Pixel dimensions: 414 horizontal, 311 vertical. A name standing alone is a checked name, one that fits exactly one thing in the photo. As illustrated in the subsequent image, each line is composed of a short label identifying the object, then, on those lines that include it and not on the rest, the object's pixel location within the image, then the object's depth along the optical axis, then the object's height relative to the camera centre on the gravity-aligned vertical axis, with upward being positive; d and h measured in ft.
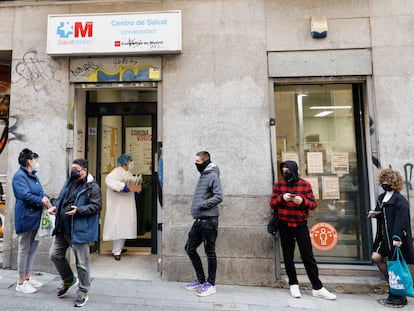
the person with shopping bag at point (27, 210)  13.46 -1.54
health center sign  17.01 +8.02
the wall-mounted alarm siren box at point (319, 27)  16.83 +8.05
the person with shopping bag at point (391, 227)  13.44 -2.56
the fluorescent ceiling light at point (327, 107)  18.34 +3.91
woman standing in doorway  19.19 -2.04
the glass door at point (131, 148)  20.68 +1.92
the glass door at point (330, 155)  17.51 +0.94
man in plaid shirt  14.38 -2.35
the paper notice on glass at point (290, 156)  17.93 +0.94
